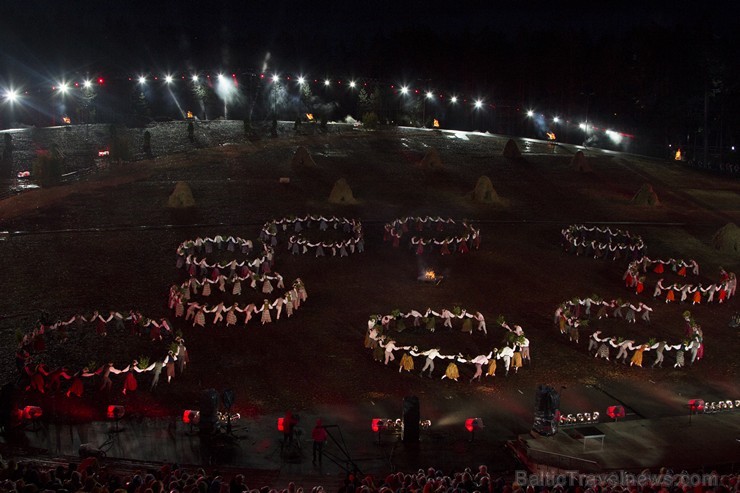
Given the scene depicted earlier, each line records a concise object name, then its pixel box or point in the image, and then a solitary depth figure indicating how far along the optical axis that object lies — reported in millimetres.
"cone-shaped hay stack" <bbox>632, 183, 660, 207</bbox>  48250
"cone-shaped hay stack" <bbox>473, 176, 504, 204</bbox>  47125
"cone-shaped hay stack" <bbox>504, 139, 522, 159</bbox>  61938
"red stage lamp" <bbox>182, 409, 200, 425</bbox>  17984
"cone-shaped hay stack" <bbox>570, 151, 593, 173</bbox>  58356
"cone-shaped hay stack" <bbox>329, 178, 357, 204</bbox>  45500
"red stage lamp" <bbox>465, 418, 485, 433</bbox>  17891
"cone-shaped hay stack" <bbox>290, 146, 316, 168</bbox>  55000
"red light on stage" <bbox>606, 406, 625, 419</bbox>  18719
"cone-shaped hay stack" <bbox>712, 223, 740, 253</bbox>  37500
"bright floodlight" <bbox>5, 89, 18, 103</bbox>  70688
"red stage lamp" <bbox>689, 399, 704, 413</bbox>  19203
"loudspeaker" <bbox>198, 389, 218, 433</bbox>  17828
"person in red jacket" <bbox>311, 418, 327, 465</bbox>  16875
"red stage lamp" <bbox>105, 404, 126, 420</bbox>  18125
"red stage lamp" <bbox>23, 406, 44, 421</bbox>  18172
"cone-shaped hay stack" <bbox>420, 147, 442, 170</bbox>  56125
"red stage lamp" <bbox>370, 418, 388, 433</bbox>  17812
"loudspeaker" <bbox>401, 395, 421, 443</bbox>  17656
